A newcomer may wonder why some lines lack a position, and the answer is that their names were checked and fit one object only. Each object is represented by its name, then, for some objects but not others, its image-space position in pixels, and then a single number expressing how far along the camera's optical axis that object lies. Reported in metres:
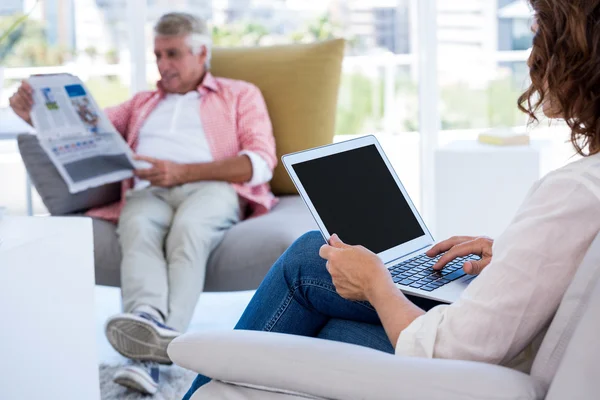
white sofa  1.98
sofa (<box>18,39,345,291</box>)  3.70
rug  3.48
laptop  2.86
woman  2.16
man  3.54
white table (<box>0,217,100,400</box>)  2.89
